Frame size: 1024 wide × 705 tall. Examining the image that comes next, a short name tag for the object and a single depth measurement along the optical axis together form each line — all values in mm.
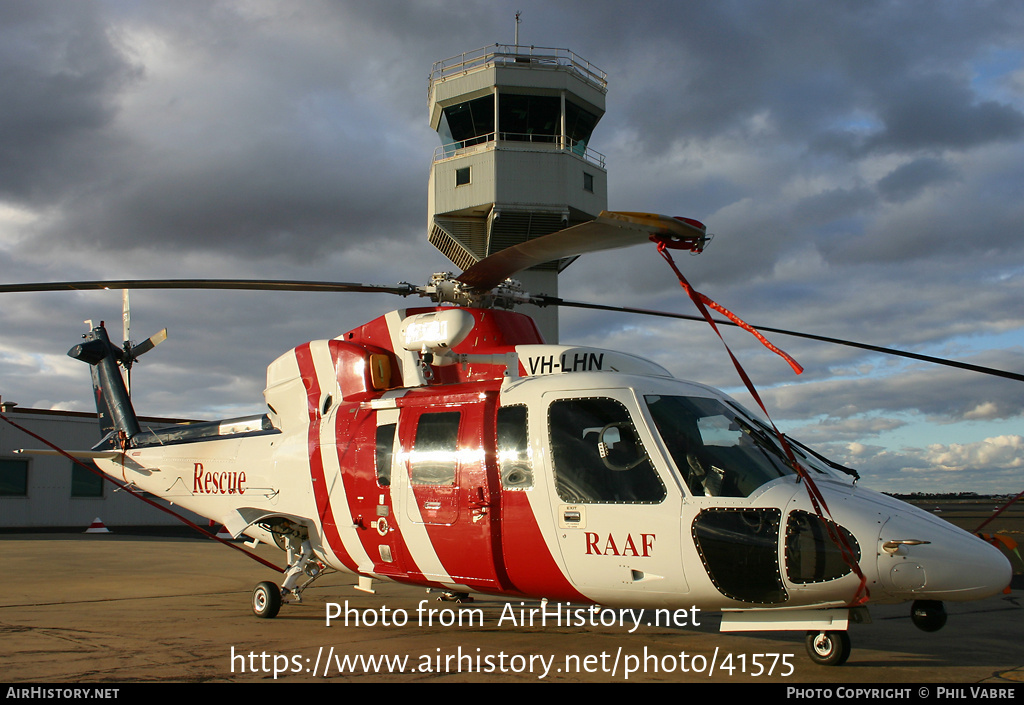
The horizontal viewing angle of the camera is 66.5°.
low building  26344
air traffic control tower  29125
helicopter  5879
